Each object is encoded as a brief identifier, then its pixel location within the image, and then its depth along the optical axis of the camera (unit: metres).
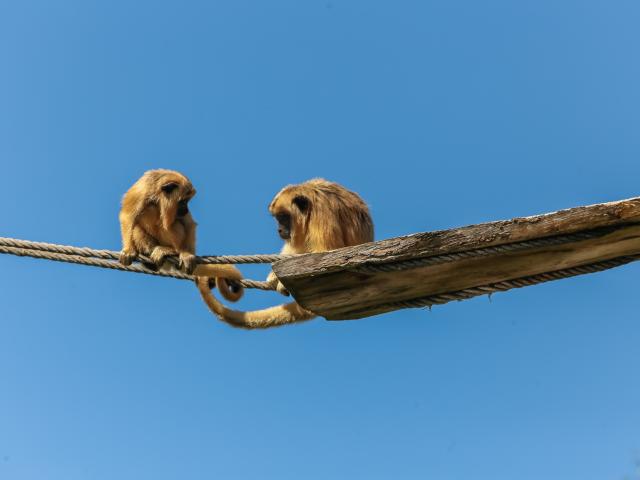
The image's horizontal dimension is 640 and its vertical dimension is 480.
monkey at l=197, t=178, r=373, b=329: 8.77
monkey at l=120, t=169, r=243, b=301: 8.49
